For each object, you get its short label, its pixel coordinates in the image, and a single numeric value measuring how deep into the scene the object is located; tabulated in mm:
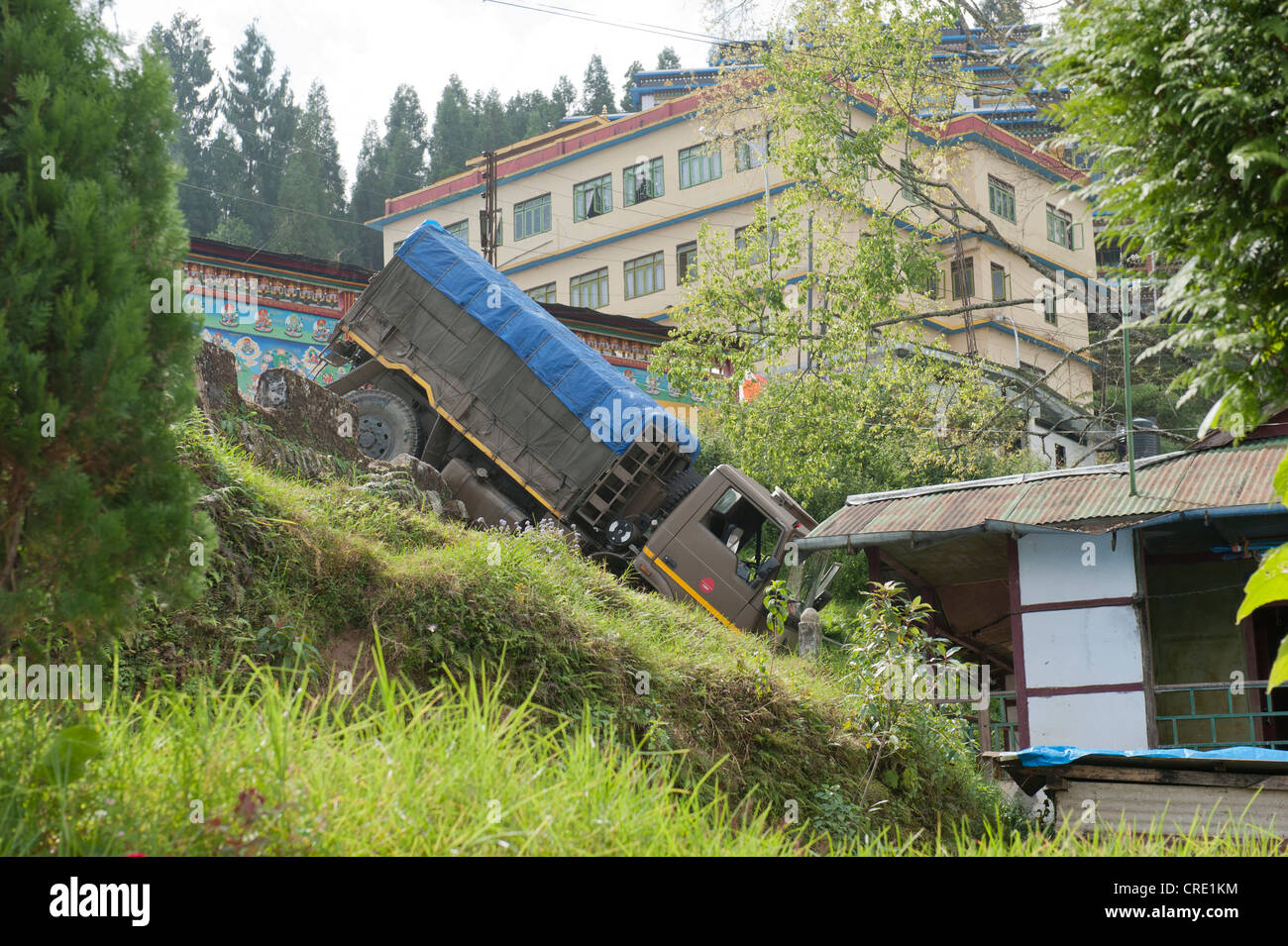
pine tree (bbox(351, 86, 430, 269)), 50906
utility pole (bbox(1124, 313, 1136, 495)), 11812
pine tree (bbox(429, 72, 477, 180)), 52906
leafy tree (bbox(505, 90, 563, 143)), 53938
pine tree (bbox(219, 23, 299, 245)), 47594
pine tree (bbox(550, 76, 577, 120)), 56919
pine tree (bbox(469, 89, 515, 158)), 53656
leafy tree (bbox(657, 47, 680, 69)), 57469
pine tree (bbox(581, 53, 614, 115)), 57344
